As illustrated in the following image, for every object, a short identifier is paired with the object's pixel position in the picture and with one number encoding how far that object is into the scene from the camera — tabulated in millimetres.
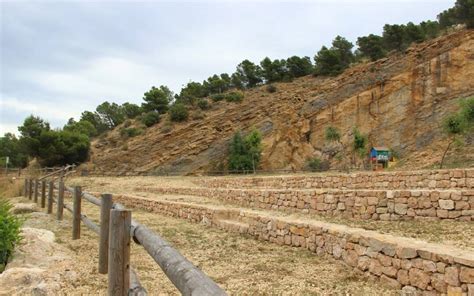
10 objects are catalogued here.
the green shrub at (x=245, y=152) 35688
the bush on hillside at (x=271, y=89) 48278
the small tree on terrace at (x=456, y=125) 23969
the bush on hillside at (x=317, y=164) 36200
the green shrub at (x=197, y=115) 42256
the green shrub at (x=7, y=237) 5062
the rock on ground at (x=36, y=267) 4039
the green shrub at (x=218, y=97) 47906
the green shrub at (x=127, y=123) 48631
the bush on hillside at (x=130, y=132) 43219
